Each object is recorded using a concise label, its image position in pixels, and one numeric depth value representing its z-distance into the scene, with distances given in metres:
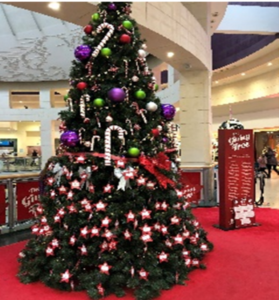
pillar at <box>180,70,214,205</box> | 7.98
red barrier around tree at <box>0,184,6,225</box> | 5.39
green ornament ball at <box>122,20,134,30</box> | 3.13
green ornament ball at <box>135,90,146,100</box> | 3.17
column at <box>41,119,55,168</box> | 22.28
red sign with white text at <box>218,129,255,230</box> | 5.17
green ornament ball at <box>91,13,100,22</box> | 3.20
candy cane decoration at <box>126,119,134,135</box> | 3.16
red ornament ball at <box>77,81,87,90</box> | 3.17
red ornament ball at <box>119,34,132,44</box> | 3.11
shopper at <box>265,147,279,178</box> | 14.38
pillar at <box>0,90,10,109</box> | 22.59
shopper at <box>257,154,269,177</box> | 13.08
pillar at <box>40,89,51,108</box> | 22.69
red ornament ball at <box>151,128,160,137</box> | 3.27
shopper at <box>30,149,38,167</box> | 18.10
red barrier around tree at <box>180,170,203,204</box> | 7.63
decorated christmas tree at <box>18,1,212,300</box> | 3.00
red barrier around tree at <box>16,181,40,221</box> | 5.64
